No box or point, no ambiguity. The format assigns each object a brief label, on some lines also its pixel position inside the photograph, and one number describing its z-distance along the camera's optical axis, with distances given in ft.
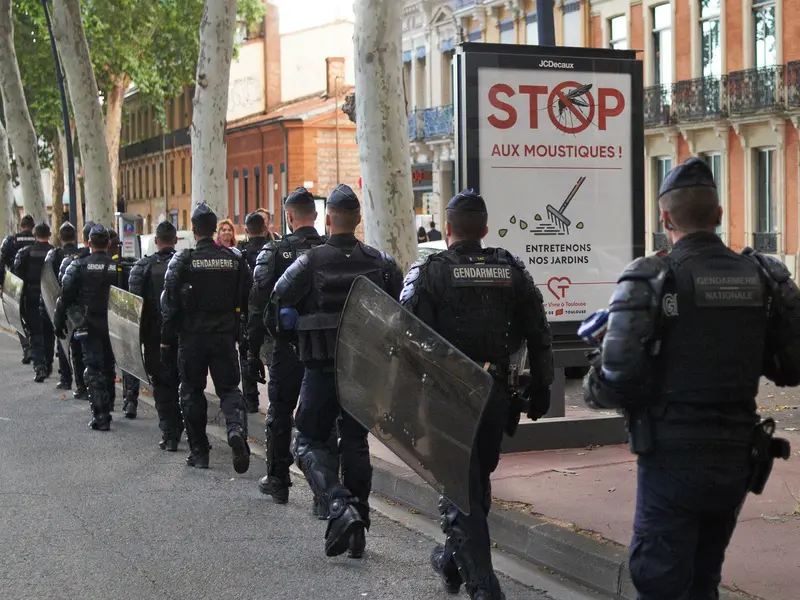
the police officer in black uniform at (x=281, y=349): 27.99
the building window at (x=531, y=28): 130.31
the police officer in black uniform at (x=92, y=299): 42.24
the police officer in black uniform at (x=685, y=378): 15.57
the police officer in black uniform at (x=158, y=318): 36.65
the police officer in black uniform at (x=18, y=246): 61.57
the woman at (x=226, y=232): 45.70
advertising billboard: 33.06
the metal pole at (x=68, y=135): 106.41
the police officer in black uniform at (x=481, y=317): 20.58
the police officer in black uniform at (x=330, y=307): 24.45
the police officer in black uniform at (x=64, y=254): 50.03
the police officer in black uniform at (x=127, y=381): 43.09
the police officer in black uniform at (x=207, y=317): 32.35
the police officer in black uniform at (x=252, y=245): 41.96
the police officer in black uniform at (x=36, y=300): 56.34
